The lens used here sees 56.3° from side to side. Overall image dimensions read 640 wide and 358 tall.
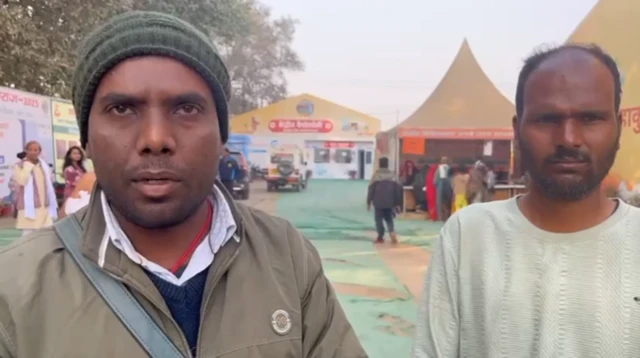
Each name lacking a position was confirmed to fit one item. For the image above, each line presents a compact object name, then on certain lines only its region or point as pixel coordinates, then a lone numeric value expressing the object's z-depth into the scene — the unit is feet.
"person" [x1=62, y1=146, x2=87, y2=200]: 24.11
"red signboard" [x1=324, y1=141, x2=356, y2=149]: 111.14
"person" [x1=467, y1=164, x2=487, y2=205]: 38.42
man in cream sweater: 4.65
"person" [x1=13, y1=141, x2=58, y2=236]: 23.15
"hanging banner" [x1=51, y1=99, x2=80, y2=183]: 39.22
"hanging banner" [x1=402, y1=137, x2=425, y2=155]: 44.98
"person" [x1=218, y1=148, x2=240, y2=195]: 37.40
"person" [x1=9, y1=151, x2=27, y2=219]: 34.59
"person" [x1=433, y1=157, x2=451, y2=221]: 42.47
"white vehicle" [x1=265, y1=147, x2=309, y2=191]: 76.43
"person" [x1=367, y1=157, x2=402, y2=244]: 31.68
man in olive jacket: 3.86
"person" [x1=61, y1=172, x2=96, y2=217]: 17.90
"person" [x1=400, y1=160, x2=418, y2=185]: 49.07
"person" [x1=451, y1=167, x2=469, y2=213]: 38.55
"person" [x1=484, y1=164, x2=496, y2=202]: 41.39
